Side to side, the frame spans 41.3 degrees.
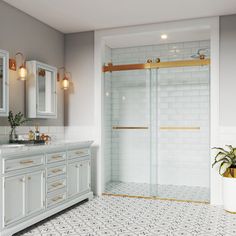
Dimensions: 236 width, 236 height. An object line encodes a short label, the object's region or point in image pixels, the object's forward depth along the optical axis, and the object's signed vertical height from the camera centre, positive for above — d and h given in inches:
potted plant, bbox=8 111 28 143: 157.0 -1.9
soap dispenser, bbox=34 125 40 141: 164.8 -8.8
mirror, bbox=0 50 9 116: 149.2 +17.0
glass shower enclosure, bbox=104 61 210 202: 197.6 -9.1
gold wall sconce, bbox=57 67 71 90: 204.6 +25.7
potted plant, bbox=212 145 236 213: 161.5 -30.2
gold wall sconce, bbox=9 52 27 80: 160.8 +26.4
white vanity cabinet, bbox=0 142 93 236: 123.9 -30.4
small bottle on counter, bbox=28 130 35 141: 160.2 -8.7
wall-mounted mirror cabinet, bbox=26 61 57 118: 172.6 +16.0
